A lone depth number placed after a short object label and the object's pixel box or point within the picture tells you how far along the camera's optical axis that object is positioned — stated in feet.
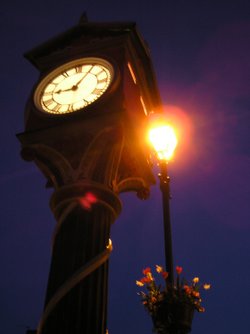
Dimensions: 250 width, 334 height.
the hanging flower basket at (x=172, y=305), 20.07
